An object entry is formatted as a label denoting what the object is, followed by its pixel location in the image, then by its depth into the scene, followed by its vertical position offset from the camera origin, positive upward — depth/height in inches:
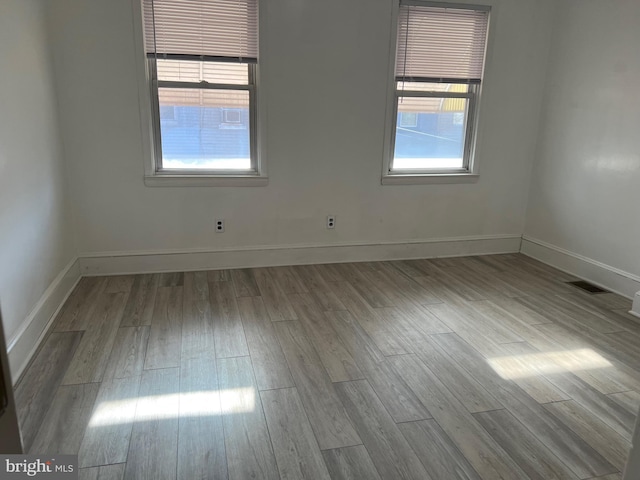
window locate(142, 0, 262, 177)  139.9 +9.1
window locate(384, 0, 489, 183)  159.2 +12.0
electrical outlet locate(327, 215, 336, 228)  167.0 -35.8
